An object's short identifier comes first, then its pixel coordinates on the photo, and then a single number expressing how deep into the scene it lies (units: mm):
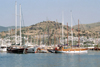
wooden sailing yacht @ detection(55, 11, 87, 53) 96500
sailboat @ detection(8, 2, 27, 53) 96888
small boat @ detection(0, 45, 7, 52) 124438
